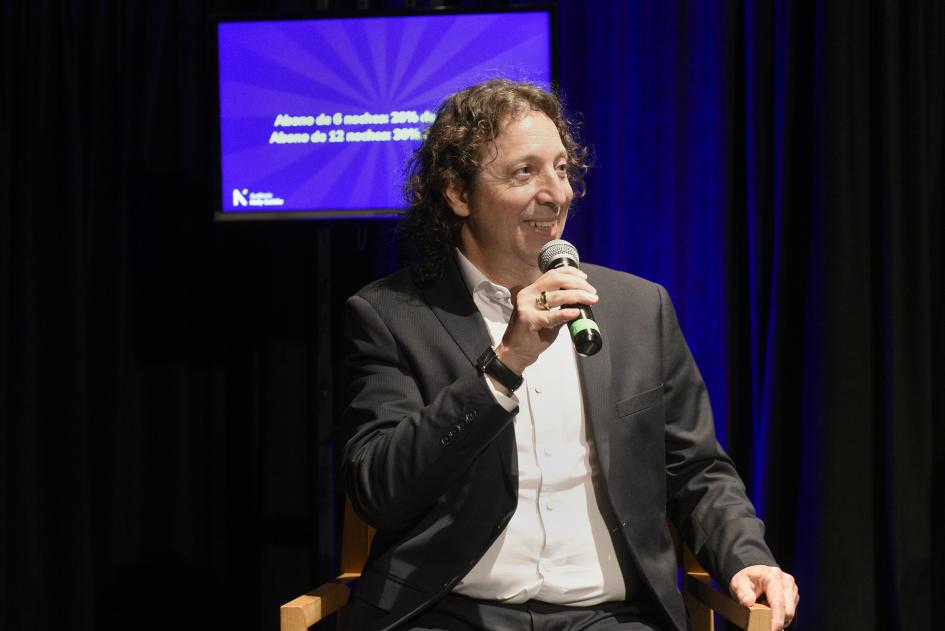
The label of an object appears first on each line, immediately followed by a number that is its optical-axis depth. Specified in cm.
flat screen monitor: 636
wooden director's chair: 537
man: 536
